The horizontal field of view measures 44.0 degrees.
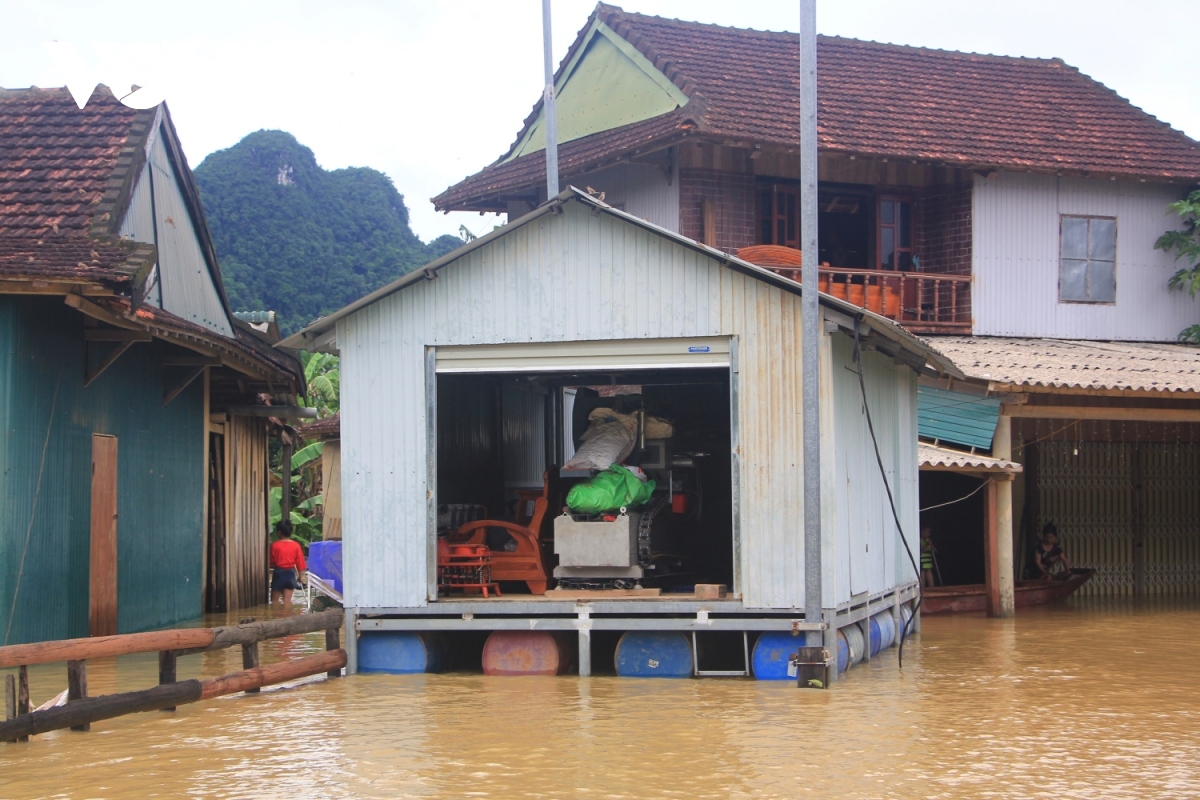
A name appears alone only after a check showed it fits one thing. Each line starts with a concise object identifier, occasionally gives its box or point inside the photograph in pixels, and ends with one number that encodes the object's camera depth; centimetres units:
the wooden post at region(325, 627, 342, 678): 1338
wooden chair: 1409
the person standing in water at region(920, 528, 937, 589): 2048
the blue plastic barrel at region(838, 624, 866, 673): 1308
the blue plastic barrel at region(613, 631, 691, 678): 1296
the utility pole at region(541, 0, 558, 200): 2030
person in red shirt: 2064
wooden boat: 1978
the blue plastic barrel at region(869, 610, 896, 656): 1485
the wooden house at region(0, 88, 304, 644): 1412
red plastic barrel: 1322
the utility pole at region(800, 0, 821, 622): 1204
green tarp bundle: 1358
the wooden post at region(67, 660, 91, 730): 1014
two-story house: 2192
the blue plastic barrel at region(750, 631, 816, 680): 1257
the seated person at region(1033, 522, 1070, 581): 2144
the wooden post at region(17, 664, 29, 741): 971
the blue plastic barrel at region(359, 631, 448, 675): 1334
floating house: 1262
